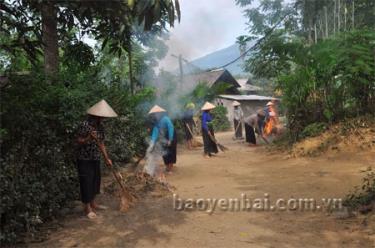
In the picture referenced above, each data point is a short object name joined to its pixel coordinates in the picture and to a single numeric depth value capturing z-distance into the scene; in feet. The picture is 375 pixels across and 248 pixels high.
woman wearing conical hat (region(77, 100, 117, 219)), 21.04
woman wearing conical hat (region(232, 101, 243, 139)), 65.16
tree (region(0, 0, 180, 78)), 16.75
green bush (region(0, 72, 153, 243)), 16.37
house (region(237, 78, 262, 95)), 153.52
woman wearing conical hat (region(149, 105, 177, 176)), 32.07
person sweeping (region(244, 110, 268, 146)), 56.75
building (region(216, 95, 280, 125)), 107.36
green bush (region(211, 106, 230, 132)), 101.86
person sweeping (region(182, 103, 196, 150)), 54.93
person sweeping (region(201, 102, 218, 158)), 44.14
